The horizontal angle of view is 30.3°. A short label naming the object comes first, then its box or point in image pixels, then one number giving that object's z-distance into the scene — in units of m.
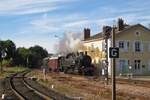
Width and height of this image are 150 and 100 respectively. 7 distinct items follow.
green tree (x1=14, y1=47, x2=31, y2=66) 89.64
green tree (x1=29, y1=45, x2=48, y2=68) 88.62
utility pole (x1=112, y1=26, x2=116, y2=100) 11.32
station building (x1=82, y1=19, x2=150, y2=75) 47.81
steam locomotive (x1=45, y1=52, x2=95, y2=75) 42.13
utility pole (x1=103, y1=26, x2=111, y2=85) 26.88
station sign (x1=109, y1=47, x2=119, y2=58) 11.46
